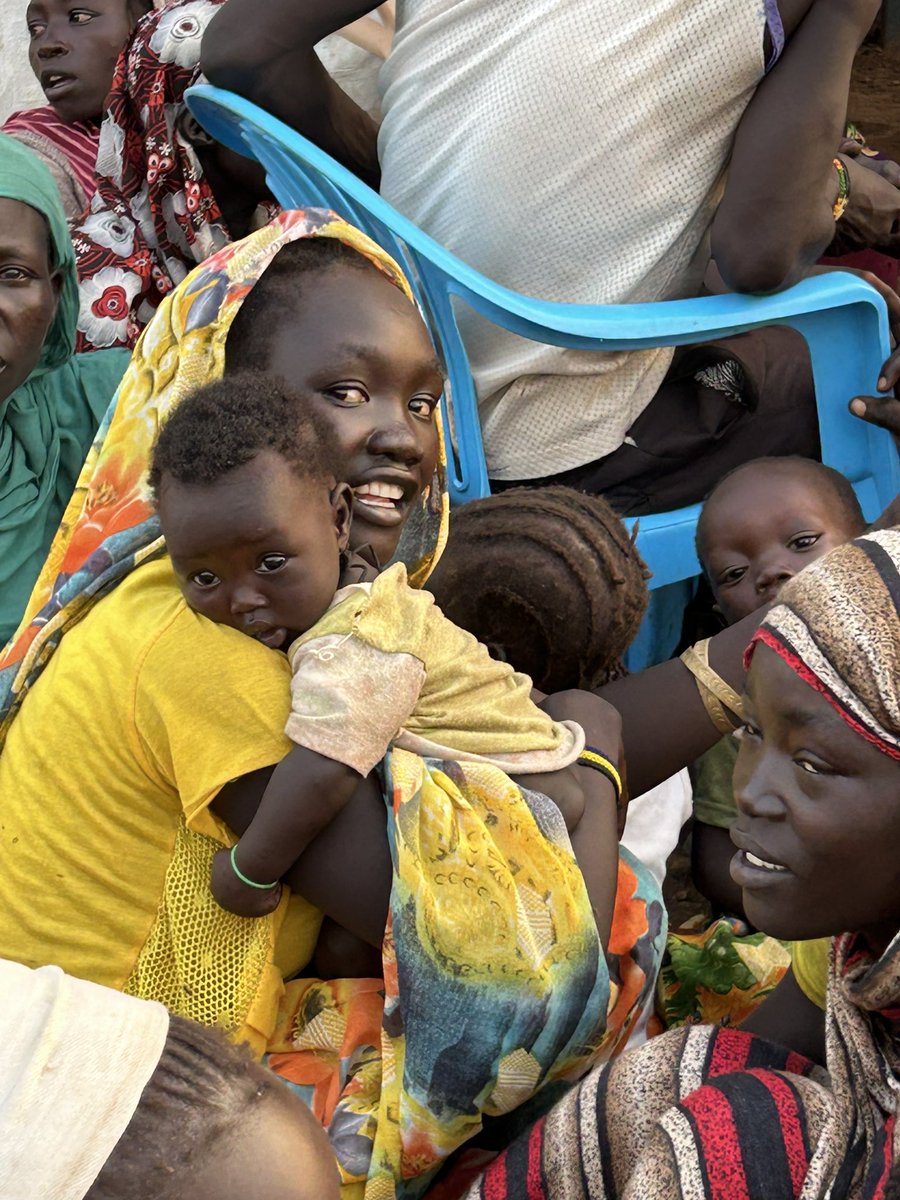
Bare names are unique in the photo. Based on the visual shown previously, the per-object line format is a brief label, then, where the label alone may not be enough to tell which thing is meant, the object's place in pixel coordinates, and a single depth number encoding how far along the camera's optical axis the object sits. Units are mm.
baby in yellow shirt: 1837
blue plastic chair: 3006
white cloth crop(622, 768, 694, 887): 2656
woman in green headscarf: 2934
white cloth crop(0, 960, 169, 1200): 1086
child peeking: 2928
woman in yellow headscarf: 1874
